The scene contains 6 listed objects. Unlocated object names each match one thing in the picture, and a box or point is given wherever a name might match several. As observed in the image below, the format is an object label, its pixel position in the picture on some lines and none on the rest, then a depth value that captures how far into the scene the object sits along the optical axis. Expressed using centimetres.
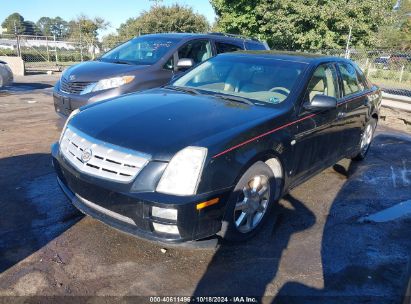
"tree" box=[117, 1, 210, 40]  3397
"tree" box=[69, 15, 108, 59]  3732
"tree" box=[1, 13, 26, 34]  2813
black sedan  274
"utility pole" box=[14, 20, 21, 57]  1714
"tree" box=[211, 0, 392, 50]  1789
